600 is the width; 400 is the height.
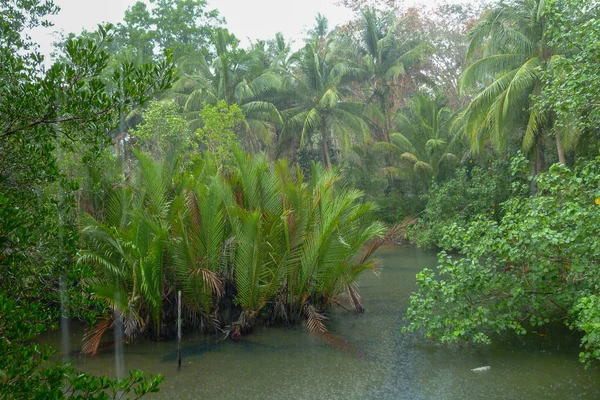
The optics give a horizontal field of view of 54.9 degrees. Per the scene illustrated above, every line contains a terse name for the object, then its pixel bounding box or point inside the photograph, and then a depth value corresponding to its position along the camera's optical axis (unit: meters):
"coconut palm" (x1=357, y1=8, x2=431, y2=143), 23.94
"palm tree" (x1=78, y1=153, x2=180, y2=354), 7.66
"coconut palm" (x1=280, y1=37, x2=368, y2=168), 23.16
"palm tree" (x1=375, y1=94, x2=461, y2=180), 20.75
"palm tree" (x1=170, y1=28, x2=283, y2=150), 22.70
